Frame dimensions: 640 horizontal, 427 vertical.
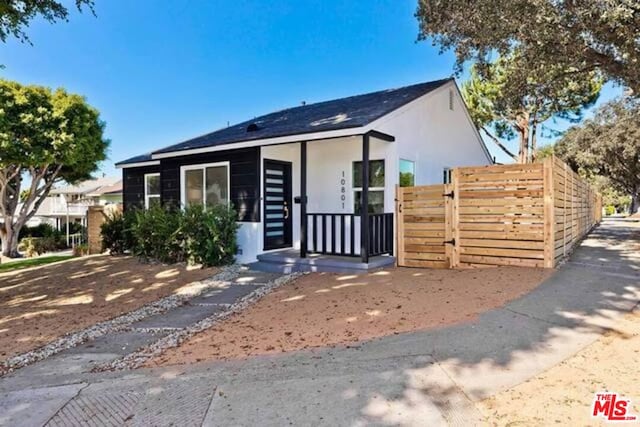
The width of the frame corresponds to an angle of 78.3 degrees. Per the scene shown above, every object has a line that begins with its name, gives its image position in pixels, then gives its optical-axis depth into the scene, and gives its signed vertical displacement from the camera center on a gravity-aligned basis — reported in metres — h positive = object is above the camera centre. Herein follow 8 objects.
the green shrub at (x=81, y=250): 13.96 -1.20
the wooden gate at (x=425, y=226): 7.85 -0.27
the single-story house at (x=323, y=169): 8.51 +1.15
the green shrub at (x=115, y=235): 11.94 -0.57
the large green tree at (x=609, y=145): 21.87 +4.19
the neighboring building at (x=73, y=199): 30.92 +1.38
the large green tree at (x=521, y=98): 10.34 +5.06
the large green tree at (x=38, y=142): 16.98 +3.44
